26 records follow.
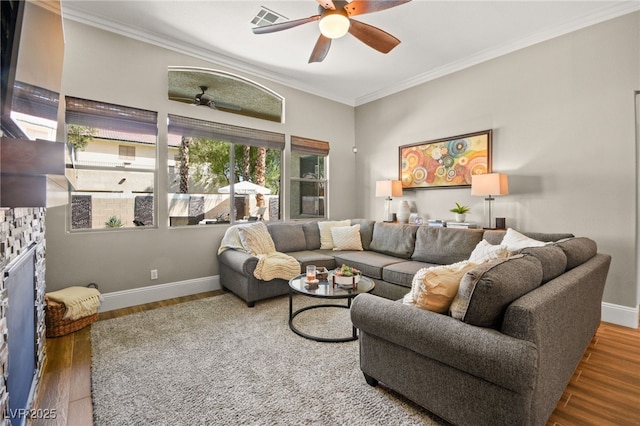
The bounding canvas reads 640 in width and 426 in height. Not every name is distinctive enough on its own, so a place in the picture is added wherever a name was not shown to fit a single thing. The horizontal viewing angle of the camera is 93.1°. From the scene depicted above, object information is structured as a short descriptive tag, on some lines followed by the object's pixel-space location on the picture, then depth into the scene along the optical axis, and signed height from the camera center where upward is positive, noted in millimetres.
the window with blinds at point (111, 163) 3123 +540
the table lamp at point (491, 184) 3381 +310
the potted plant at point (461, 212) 3905 -3
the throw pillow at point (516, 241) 2774 -278
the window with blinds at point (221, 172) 3785 +556
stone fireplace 1199 -454
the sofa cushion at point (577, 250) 2088 -282
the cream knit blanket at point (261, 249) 3348 -458
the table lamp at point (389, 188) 4559 +361
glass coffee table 2525 -683
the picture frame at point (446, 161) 3898 +714
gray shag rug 1682 -1104
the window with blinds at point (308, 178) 4906 +579
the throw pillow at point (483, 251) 2731 -368
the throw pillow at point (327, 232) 4516 -301
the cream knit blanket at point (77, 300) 2656 -790
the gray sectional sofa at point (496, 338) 1310 -628
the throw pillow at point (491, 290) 1389 -372
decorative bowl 2688 -603
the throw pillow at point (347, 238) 4387 -378
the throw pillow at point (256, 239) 3680 -327
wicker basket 2602 -932
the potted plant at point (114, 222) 3330 -104
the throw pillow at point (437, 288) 1616 -407
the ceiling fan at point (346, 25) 2344 +1612
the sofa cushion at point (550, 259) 1756 -293
